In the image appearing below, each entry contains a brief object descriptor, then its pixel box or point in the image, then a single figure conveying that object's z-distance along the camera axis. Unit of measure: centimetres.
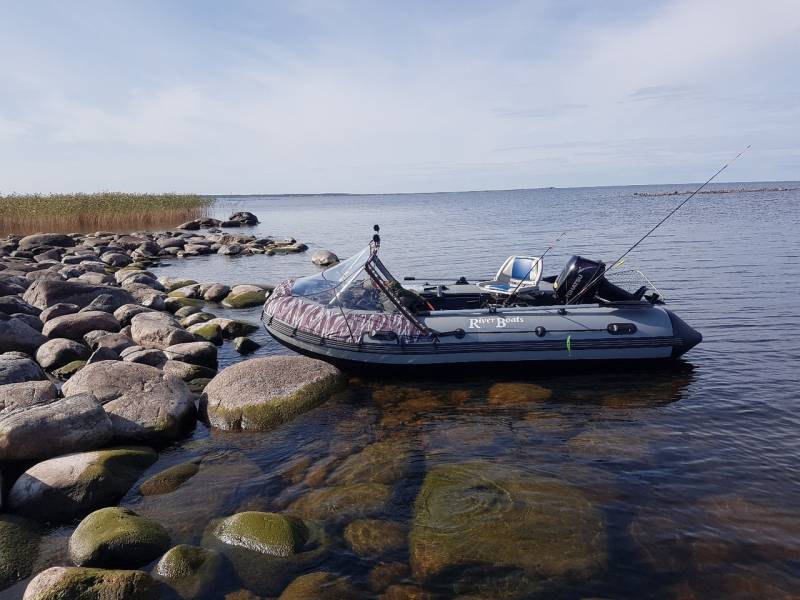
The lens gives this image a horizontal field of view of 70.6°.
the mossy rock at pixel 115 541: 459
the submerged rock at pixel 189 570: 444
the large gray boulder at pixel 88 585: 396
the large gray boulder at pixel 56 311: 1109
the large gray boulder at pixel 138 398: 682
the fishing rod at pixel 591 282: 980
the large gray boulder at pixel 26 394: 672
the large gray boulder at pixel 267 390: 759
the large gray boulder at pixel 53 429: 586
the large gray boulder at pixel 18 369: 759
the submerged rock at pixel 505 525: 477
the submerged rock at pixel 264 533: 489
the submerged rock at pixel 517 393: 846
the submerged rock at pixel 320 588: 438
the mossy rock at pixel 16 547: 463
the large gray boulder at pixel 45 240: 2427
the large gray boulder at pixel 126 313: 1158
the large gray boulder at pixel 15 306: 1119
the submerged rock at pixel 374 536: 500
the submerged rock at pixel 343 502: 553
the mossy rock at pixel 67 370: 904
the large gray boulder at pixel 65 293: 1248
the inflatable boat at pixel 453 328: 904
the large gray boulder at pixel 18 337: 947
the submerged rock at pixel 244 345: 1101
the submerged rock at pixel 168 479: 595
